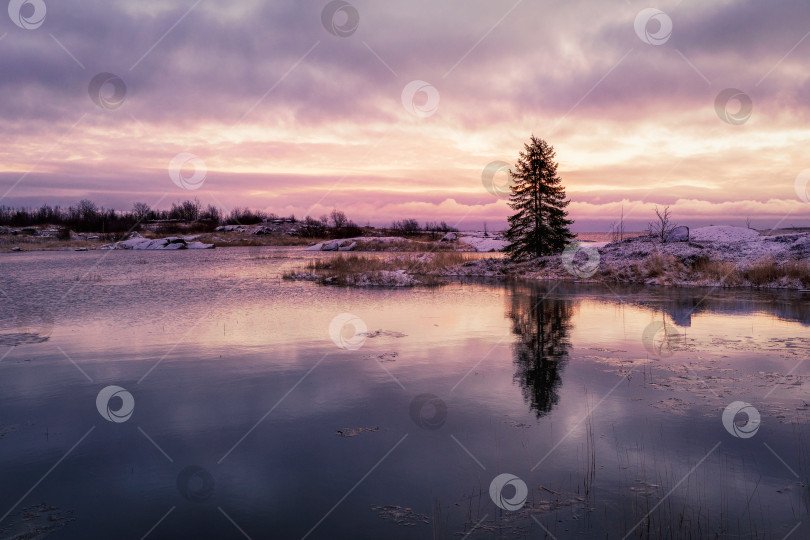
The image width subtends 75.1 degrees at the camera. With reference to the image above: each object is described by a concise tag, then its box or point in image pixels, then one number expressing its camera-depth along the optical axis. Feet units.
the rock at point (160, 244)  312.29
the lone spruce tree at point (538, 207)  130.82
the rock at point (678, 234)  136.65
